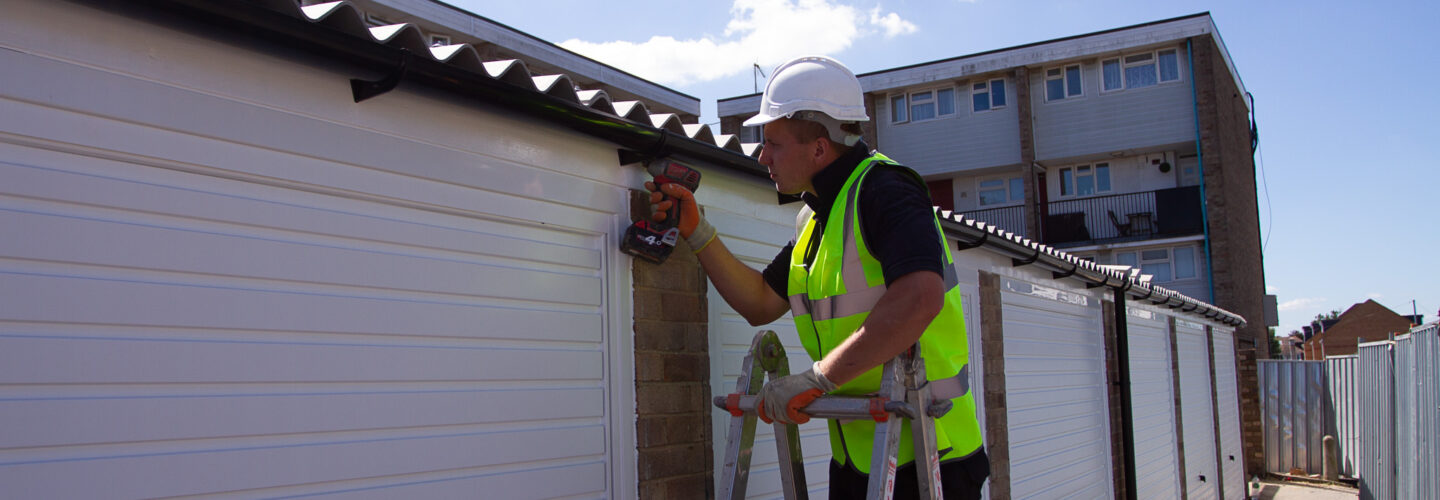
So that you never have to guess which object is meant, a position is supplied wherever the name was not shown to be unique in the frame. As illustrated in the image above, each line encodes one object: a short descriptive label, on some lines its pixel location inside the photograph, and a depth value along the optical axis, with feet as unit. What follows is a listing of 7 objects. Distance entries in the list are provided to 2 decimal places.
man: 9.52
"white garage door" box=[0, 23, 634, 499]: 7.79
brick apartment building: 87.25
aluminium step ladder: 9.54
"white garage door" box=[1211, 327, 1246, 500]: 55.36
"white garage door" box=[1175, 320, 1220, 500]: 45.75
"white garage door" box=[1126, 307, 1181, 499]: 36.78
